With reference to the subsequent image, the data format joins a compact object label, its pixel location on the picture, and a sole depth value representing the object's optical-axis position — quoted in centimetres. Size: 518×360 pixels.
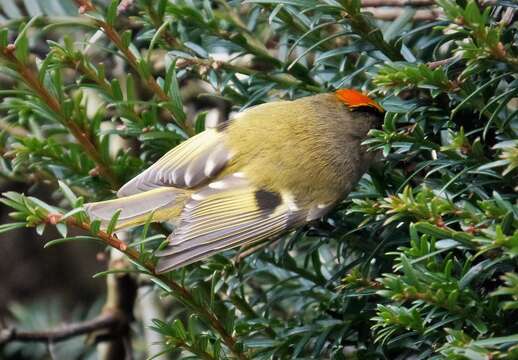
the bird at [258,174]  253
